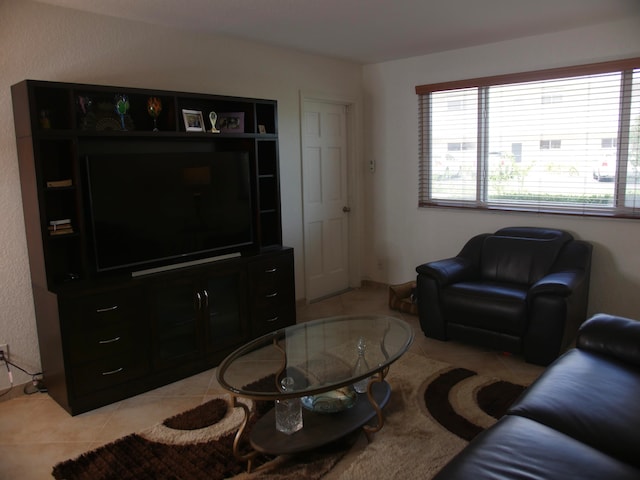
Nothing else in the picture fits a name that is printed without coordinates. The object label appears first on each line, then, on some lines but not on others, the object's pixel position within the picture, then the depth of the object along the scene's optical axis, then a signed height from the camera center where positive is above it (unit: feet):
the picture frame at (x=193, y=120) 11.68 +1.25
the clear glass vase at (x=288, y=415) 7.93 -3.74
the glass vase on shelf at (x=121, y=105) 10.55 +1.48
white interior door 16.24 -0.85
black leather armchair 11.22 -2.96
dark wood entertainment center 9.58 -2.14
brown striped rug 7.77 -4.44
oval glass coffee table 7.68 -3.20
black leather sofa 5.35 -3.11
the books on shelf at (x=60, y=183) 9.70 -0.08
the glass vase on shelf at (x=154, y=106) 11.09 +1.51
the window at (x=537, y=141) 12.85 +0.67
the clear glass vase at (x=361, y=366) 8.18 -3.17
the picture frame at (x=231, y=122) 12.69 +1.29
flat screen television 10.27 -0.68
